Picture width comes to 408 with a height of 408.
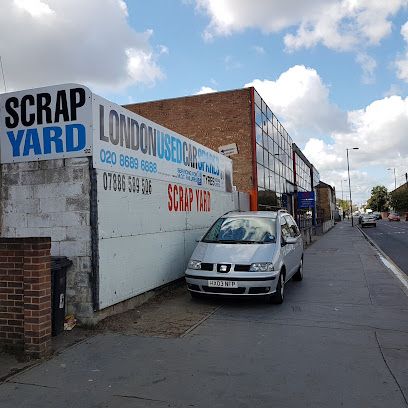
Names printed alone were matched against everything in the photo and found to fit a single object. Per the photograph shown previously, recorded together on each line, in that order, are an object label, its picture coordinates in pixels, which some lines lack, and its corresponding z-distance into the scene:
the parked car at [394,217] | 70.39
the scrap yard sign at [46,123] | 6.24
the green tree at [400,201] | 82.08
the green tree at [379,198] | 117.12
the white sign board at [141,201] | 6.46
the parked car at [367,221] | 49.28
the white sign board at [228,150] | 16.80
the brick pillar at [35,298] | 4.82
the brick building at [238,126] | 23.36
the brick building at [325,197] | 77.38
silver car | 7.17
